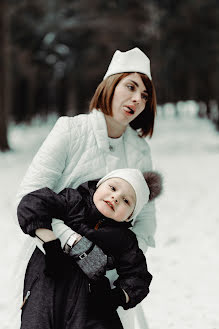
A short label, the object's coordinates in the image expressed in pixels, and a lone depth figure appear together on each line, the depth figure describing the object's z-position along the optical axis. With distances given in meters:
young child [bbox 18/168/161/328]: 1.89
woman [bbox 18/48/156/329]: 2.13
